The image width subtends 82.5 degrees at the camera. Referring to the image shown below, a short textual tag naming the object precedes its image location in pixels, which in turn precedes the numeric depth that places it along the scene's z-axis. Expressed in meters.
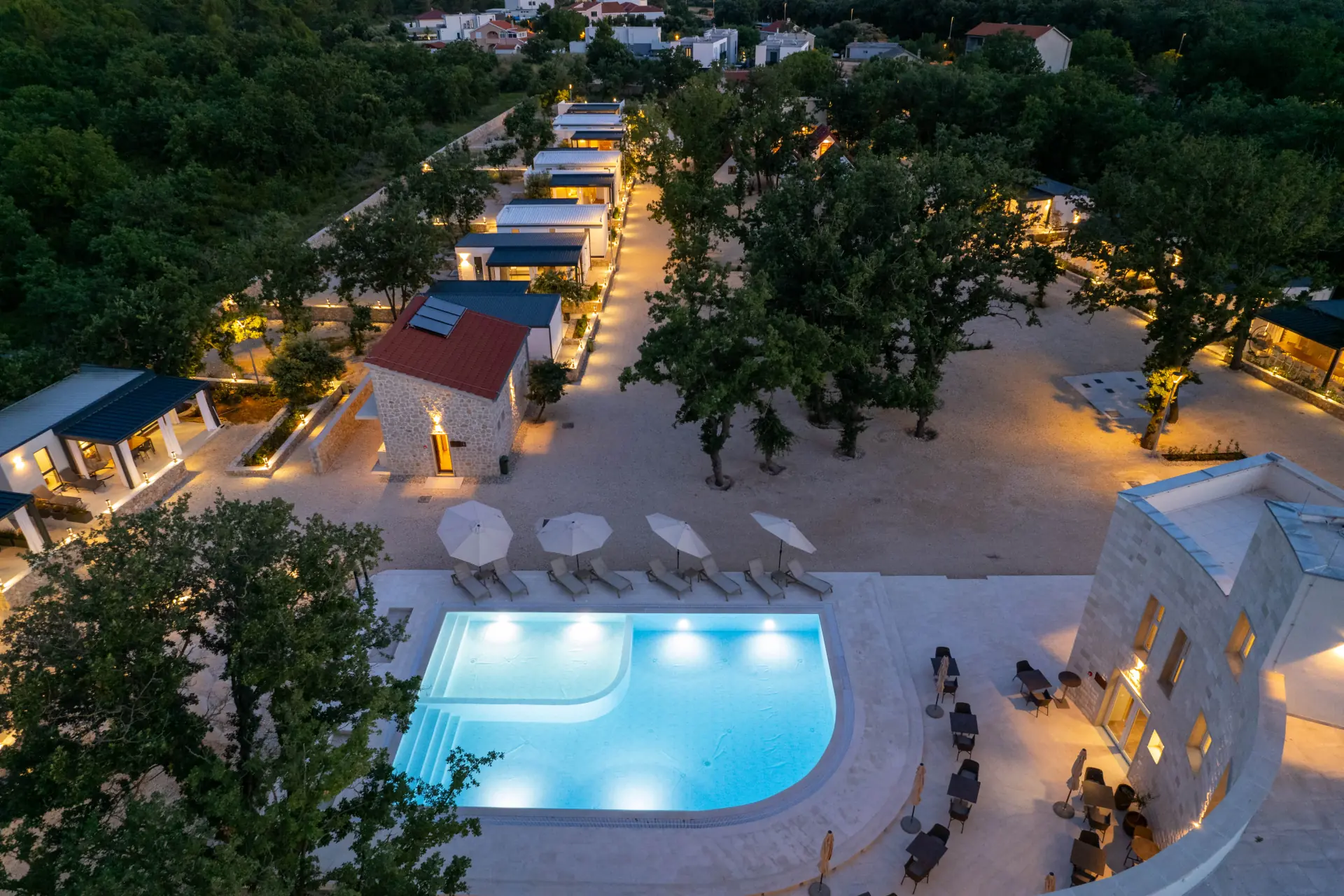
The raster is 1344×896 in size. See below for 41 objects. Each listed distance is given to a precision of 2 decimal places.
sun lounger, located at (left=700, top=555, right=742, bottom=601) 19.42
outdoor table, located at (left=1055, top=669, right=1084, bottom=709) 16.20
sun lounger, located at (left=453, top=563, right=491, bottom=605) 19.27
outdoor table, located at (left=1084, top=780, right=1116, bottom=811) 13.61
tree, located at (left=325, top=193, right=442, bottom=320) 31.88
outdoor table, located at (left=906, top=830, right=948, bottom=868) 12.76
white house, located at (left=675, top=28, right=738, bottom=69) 93.56
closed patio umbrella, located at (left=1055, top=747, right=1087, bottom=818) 13.86
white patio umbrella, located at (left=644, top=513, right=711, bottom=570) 19.39
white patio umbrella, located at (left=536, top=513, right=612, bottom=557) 19.16
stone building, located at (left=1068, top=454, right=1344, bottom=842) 11.14
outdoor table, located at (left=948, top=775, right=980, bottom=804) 13.76
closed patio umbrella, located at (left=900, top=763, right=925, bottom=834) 13.85
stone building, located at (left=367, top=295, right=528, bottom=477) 23.47
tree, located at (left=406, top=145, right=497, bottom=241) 42.38
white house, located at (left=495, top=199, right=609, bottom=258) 41.03
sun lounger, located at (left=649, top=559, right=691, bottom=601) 19.43
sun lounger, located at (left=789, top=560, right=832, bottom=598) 19.34
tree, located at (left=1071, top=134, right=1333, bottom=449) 23.33
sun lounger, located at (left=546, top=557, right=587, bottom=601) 19.39
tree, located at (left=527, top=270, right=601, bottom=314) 34.31
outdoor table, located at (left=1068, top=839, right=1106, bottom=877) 12.62
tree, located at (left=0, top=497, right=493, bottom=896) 8.34
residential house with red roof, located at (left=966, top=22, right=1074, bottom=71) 80.81
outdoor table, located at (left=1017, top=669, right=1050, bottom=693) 16.16
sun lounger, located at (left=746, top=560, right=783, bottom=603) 19.27
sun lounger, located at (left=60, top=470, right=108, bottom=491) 23.34
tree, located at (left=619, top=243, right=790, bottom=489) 20.34
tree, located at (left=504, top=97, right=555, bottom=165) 61.31
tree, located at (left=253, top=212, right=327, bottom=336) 30.14
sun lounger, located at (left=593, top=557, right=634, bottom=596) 19.55
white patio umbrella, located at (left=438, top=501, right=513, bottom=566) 18.98
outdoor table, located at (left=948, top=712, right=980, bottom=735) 15.23
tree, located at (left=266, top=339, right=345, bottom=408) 27.59
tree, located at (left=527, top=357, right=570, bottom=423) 27.14
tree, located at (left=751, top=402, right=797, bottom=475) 23.23
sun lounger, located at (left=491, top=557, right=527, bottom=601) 19.39
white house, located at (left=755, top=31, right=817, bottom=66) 95.75
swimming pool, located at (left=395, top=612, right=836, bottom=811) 15.29
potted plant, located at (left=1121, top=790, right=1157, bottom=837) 13.41
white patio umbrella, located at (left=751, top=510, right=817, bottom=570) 19.41
